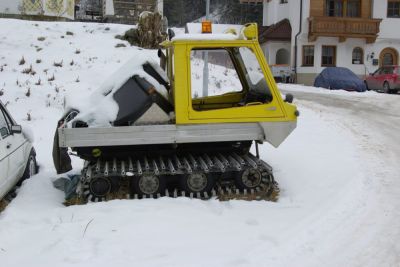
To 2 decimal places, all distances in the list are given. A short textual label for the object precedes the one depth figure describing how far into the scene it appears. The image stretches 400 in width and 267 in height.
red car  25.73
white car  6.41
